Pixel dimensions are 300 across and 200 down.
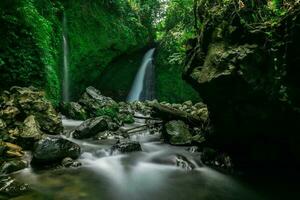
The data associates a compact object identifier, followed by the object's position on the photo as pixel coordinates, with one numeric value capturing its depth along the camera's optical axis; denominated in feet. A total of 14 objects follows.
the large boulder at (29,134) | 22.24
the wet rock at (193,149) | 24.82
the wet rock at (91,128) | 28.43
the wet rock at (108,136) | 28.81
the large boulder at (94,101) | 39.87
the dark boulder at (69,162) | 20.21
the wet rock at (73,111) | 37.45
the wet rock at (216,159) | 21.32
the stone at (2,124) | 22.50
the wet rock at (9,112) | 24.11
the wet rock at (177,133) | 26.89
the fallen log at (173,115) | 29.25
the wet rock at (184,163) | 21.23
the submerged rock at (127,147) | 24.34
